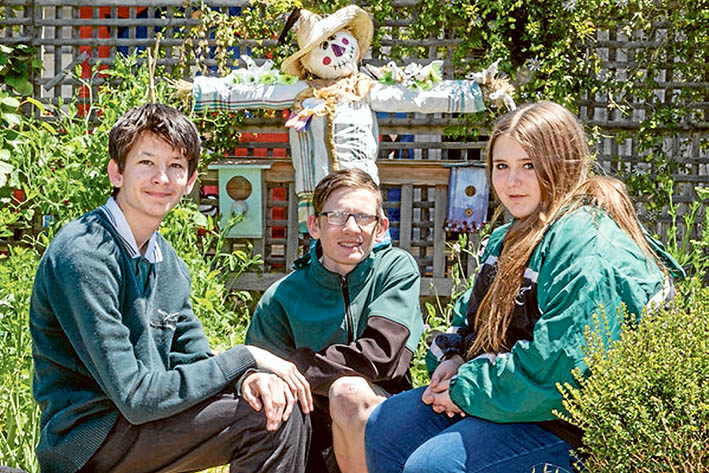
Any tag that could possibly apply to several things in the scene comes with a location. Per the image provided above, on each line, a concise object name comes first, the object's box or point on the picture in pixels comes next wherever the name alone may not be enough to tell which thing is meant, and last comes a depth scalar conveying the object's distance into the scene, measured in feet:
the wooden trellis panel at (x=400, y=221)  17.47
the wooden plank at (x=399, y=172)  17.40
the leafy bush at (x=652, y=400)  5.44
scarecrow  15.43
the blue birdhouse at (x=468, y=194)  17.01
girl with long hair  6.33
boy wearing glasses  8.11
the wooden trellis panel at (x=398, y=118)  17.60
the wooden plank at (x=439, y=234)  17.48
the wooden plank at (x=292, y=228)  17.63
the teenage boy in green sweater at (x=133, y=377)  6.41
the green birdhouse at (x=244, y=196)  17.19
